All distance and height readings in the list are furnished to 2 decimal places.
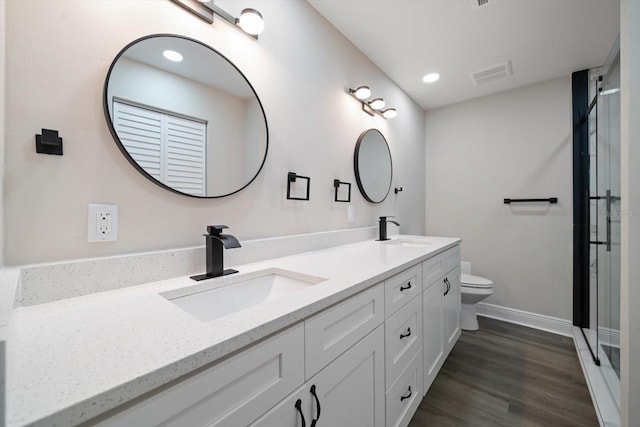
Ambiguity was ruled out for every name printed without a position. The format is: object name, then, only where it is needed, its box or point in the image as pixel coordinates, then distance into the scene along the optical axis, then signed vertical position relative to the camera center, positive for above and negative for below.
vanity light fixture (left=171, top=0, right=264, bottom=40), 1.05 +0.87
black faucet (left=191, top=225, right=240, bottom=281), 0.95 -0.15
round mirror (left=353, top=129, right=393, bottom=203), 2.02 +0.42
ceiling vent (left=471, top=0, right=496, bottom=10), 1.55 +1.30
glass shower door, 1.57 -0.05
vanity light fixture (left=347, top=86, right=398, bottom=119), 1.91 +0.91
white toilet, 2.26 -0.71
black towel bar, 2.41 +0.15
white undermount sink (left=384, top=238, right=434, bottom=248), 1.95 -0.22
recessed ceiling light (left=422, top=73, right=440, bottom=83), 2.39 +1.31
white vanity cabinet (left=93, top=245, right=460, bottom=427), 0.47 -0.42
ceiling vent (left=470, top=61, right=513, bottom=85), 2.23 +1.30
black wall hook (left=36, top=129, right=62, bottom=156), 0.73 +0.20
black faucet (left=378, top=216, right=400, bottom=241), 2.07 -0.10
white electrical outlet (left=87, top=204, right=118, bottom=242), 0.81 -0.03
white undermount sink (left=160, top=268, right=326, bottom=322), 0.86 -0.30
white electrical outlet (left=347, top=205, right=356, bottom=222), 1.91 +0.01
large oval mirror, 0.88 +0.39
